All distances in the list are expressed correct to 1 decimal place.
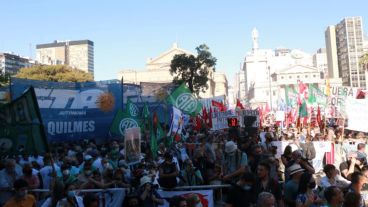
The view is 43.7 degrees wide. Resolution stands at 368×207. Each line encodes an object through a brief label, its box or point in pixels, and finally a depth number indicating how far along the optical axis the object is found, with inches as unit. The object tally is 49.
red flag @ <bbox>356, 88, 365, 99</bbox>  744.6
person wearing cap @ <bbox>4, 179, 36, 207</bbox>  227.1
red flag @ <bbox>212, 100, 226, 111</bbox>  1077.6
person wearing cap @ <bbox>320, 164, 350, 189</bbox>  262.1
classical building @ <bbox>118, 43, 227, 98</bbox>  4360.5
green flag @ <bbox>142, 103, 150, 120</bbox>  476.9
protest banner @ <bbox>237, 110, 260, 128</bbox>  975.4
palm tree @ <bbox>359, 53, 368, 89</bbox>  2074.3
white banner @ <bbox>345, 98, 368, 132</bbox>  517.0
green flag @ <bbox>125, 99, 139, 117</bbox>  454.0
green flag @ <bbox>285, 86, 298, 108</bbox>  1116.6
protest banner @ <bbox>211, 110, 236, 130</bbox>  847.7
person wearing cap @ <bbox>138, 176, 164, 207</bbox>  271.3
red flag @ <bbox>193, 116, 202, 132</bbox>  954.1
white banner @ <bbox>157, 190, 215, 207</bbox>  287.7
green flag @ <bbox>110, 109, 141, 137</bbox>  448.1
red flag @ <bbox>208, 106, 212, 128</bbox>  963.2
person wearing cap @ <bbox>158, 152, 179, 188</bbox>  290.5
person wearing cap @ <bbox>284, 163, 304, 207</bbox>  241.4
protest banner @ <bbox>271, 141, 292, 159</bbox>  607.8
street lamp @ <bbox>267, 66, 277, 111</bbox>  5482.8
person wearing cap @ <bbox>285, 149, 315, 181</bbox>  302.5
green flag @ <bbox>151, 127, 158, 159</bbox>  373.1
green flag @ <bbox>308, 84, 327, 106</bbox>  965.8
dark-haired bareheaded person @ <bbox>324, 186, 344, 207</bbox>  198.4
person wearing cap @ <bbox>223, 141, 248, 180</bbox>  330.0
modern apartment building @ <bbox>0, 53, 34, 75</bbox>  4566.9
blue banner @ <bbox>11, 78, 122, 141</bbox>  617.3
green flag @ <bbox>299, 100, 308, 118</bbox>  937.5
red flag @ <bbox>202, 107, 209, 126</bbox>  978.7
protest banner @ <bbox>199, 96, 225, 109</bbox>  1191.6
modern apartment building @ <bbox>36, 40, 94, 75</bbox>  6806.1
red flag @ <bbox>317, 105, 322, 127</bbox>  971.9
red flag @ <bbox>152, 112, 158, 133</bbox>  413.0
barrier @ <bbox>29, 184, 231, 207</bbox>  288.2
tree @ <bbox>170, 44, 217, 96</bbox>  2108.8
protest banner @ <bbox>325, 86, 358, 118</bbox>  747.1
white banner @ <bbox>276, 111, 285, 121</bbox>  1127.0
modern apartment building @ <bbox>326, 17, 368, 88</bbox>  5049.2
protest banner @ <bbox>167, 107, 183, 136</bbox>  453.2
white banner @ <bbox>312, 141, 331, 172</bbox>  582.2
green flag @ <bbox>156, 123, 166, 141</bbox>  418.8
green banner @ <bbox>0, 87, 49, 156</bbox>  239.8
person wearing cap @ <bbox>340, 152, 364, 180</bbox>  298.5
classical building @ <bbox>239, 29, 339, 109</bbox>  5000.5
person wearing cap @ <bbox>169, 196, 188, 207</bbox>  211.5
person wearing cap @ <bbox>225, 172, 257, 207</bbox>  233.0
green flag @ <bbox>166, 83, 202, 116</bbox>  596.4
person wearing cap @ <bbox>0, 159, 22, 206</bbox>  292.7
